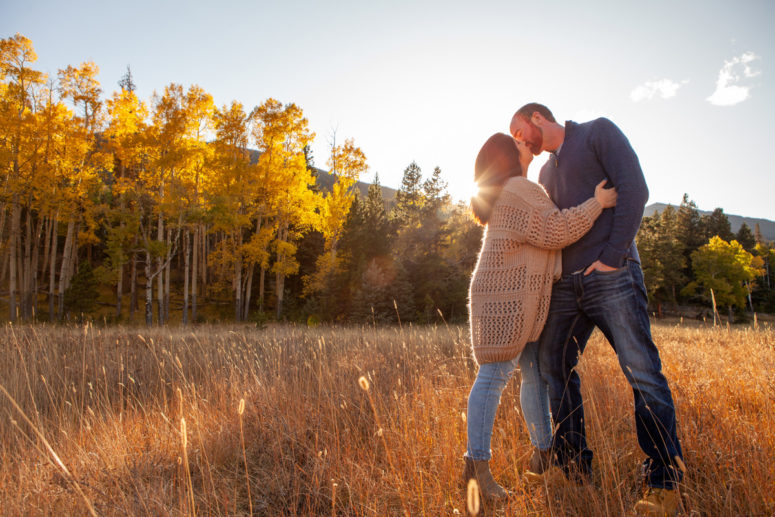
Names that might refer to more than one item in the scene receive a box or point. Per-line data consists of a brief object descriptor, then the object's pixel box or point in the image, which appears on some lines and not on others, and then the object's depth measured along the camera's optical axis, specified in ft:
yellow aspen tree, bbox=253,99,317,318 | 56.80
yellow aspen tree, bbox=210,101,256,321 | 52.39
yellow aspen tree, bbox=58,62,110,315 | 48.57
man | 5.78
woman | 6.28
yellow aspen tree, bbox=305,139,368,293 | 61.82
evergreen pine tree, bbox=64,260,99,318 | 55.88
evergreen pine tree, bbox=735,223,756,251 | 150.75
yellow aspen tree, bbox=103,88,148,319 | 48.80
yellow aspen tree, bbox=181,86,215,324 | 49.75
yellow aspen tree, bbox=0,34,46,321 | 44.21
